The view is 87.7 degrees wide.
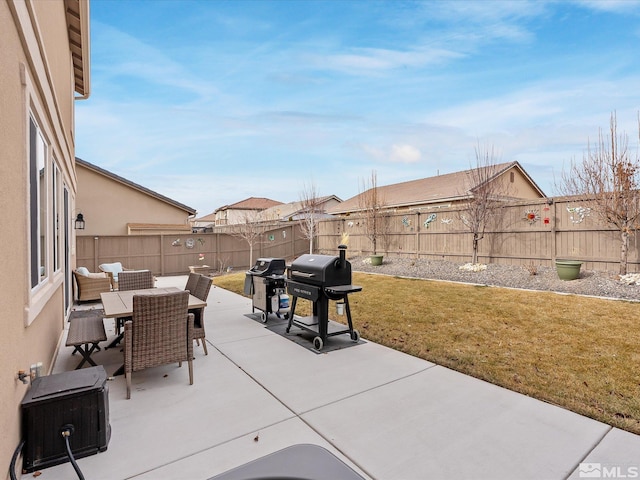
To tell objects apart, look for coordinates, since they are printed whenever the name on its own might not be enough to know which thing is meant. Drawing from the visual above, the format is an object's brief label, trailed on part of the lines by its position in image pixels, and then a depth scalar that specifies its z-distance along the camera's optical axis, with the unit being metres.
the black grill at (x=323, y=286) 4.81
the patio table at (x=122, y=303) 3.84
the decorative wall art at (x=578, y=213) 9.07
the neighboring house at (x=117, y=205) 15.12
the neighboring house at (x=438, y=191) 16.80
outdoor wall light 12.05
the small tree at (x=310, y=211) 17.59
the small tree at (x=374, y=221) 14.45
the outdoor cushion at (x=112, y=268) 9.55
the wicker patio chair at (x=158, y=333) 3.37
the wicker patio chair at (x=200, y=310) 4.32
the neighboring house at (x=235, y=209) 43.50
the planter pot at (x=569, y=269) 8.47
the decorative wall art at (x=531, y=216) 10.02
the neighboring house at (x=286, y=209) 35.22
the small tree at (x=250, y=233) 16.03
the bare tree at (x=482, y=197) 10.89
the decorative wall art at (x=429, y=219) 12.62
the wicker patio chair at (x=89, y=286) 7.95
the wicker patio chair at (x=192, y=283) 5.35
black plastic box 2.29
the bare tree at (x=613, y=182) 8.01
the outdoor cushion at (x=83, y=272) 8.12
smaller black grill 6.34
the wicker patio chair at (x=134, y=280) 5.98
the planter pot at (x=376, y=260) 13.49
